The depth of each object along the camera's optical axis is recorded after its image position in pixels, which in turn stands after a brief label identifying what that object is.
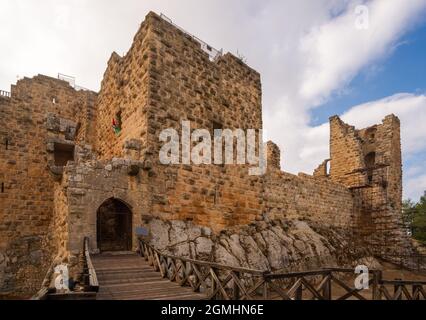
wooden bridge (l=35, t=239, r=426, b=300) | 5.07
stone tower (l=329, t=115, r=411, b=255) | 17.42
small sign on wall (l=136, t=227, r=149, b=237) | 8.56
